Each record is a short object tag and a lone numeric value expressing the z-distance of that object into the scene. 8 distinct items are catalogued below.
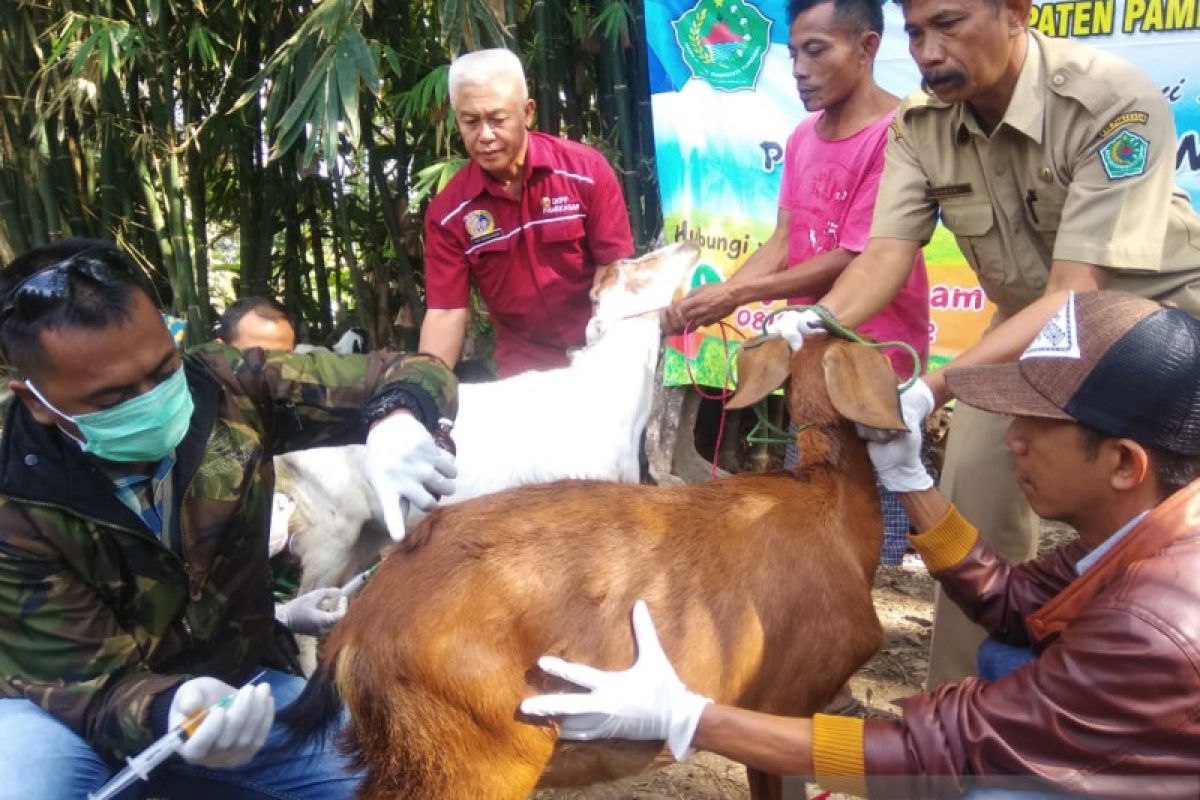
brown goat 1.94
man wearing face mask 1.96
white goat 3.46
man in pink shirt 3.38
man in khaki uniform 2.54
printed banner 4.53
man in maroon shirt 3.83
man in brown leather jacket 1.66
